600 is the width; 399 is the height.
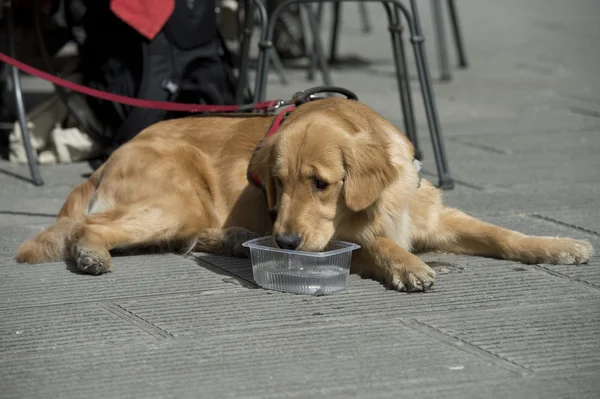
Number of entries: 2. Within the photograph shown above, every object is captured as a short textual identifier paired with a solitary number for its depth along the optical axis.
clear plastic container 8.19
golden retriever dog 8.14
